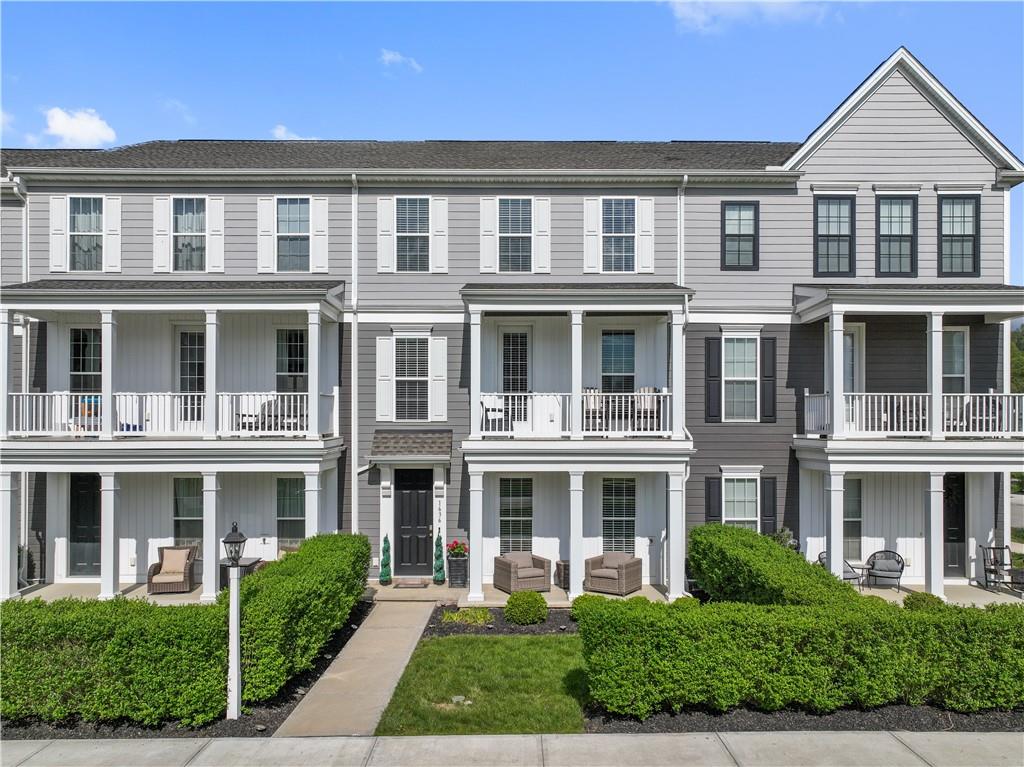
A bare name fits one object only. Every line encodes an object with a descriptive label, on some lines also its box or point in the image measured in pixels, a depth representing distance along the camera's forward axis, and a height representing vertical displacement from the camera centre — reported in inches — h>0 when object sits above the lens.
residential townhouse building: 570.9 +60.1
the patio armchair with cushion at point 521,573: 530.0 -151.0
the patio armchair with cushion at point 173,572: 521.7 -150.3
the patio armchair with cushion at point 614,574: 525.0 -150.8
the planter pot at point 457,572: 556.1 -157.1
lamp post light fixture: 302.0 -120.0
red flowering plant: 556.4 -138.4
